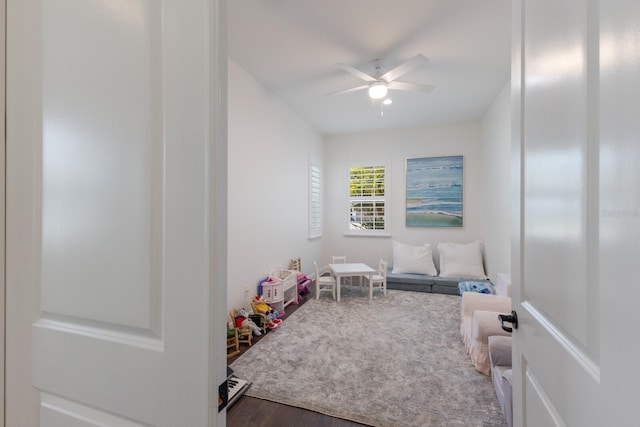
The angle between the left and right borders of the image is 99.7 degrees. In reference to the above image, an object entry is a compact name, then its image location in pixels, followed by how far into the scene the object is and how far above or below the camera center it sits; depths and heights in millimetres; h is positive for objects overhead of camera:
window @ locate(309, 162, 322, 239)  4820 +239
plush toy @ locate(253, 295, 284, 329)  2832 -1059
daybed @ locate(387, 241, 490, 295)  4121 -874
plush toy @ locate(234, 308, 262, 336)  2575 -1041
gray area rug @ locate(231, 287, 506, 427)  1668 -1211
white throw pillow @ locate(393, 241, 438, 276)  4438 -768
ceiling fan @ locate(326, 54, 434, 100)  2542 +1328
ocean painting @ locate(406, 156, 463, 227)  4707 +399
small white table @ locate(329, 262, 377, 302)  3811 -831
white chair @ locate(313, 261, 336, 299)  3824 -978
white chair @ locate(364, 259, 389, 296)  4034 -975
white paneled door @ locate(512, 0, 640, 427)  390 +7
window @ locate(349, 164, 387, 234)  5180 +282
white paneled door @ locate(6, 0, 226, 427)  571 -2
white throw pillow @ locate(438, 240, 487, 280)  4168 -745
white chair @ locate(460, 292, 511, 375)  1981 -851
